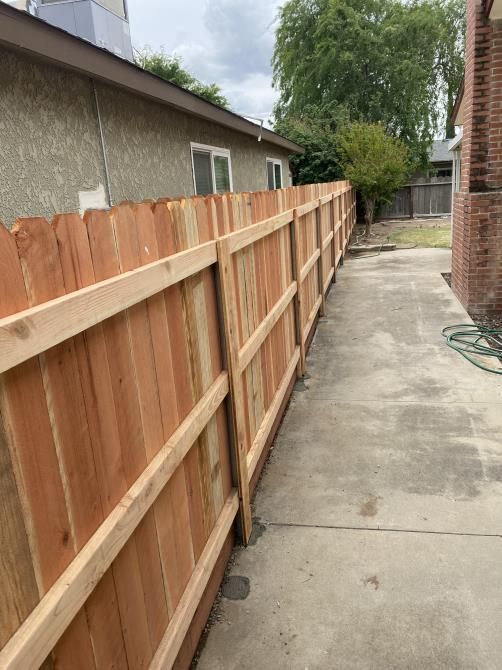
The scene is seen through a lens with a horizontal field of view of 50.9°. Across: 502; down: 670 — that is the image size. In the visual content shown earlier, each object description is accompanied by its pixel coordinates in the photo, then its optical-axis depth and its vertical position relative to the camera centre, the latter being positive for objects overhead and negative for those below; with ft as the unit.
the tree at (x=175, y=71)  120.47 +29.28
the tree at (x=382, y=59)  84.74 +19.89
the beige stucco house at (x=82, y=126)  12.71 +2.47
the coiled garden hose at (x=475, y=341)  18.79 -6.13
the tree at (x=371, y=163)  58.59 +2.37
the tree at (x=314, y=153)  69.92 +4.60
